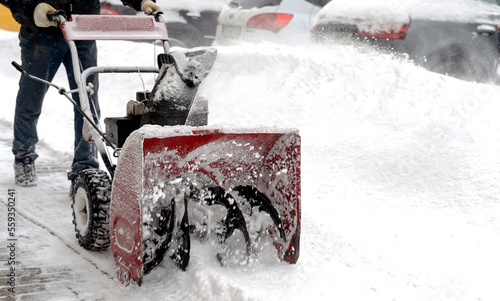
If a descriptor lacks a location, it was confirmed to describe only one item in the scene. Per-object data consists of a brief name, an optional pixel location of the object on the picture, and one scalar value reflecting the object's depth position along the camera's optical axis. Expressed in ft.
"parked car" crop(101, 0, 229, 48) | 33.59
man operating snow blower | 13.38
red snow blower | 8.99
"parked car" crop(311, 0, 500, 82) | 20.63
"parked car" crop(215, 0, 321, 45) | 25.70
